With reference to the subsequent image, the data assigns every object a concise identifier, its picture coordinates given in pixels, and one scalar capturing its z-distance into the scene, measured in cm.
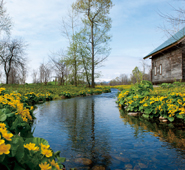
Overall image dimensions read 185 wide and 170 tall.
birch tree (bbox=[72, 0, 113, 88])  2145
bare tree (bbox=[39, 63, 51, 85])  3656
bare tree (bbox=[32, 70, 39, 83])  4511
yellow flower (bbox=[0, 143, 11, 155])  90
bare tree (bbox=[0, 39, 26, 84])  2509
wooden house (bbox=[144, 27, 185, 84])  1364
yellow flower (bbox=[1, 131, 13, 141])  96
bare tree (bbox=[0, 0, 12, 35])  1759
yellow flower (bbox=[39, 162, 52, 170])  102
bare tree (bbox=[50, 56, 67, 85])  3155
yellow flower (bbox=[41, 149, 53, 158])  111
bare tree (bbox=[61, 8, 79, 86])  2150
